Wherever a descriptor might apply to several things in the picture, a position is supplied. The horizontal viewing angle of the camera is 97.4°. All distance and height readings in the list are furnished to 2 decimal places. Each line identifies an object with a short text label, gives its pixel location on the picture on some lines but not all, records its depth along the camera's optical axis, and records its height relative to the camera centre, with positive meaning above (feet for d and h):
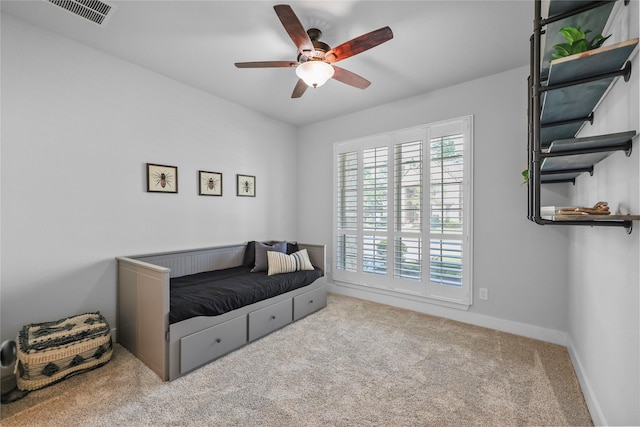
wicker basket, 6.06 -3.09
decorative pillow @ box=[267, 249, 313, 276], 10.46 -1.85
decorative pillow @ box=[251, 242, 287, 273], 10.88 -1.60
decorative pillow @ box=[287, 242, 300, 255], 12.23 -1.47
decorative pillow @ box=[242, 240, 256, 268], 11.97 -1.75
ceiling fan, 5.74 +3.75
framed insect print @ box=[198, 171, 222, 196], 10.73 +1.22
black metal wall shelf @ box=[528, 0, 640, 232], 3.54 +1.92
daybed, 6.65 -2.61
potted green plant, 3.72 +2.32
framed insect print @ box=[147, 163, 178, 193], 9.20 +1.22
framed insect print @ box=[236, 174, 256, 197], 12.15 +1.30
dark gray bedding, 7.06 -2.22
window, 10.04 +0.14
